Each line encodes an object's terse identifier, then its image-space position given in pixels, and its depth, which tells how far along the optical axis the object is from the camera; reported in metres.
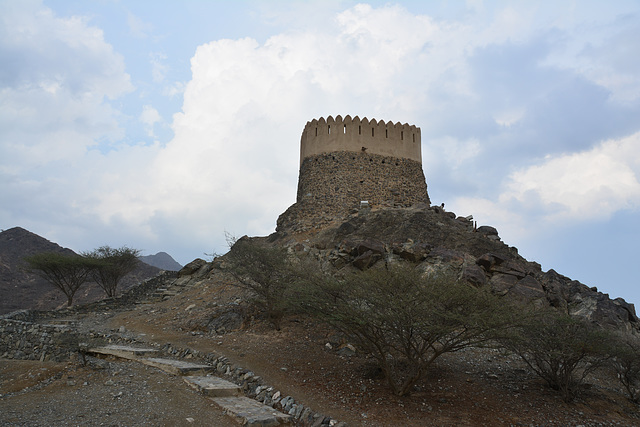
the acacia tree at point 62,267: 23.78
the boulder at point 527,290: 13.49
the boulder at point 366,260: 15.31
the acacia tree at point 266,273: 12.82
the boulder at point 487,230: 19.31
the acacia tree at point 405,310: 7.59
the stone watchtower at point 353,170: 21.11
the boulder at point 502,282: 13.84
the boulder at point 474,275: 13.91
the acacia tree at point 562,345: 8.68
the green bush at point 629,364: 9.19
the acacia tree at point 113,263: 26.08
